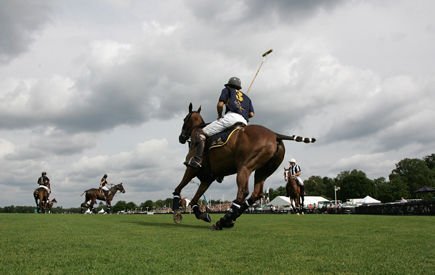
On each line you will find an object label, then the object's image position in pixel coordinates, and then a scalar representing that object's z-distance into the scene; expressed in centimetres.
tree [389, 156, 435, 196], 13400
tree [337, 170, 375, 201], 13175
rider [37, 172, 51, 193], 3319
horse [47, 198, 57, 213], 3469
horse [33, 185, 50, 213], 3288
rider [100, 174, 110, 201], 3816
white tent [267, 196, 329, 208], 8198
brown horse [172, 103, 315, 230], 944
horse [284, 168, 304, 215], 2674
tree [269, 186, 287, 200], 17050
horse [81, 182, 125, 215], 3747
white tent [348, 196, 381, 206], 7412
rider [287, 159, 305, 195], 2698
